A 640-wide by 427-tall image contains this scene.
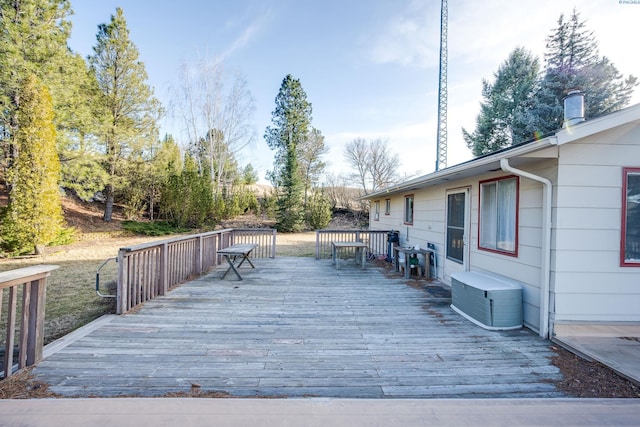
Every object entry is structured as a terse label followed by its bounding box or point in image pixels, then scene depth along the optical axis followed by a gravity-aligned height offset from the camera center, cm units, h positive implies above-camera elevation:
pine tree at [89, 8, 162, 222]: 1338 +551
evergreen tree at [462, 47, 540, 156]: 1528 +681
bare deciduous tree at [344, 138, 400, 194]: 2083 +394
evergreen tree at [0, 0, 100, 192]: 943 +493
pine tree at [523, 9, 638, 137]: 1216 +642
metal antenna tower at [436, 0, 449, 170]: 1527 +661
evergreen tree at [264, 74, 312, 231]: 1925 +640
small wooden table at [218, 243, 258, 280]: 538 -74
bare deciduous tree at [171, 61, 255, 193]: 1559 +577
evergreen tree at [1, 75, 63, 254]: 791 +91
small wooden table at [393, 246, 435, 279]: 580 -85
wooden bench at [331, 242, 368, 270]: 672 -74
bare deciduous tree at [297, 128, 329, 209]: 2012 +420
